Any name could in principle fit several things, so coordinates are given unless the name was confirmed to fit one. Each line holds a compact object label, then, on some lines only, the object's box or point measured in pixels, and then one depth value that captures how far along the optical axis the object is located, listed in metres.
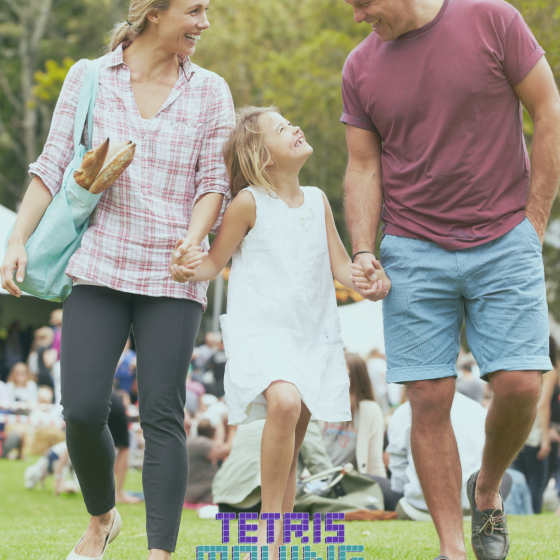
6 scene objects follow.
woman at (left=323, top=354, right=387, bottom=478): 15.69
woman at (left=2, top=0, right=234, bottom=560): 6.41
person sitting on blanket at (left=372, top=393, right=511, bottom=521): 13.39
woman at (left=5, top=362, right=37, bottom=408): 29.37
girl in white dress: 6.30
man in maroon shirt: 6.55
